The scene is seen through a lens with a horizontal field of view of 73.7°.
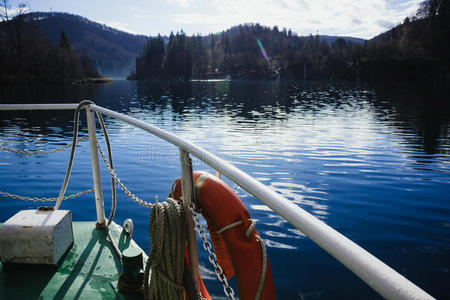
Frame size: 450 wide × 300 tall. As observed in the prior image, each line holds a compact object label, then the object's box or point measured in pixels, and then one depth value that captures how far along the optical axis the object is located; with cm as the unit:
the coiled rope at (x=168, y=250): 158
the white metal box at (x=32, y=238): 260
